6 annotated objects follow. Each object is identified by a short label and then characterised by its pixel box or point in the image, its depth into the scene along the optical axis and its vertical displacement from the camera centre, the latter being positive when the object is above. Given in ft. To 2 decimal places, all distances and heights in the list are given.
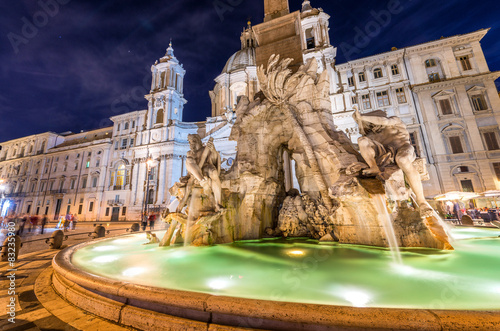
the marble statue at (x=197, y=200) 18.42 +1.07
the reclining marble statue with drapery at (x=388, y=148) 14.71 +4.12
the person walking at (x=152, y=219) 56.03 -1.55
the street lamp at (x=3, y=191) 122.11 +16.70
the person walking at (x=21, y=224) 45.21 -1.19
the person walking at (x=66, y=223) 56.71 -1.71
